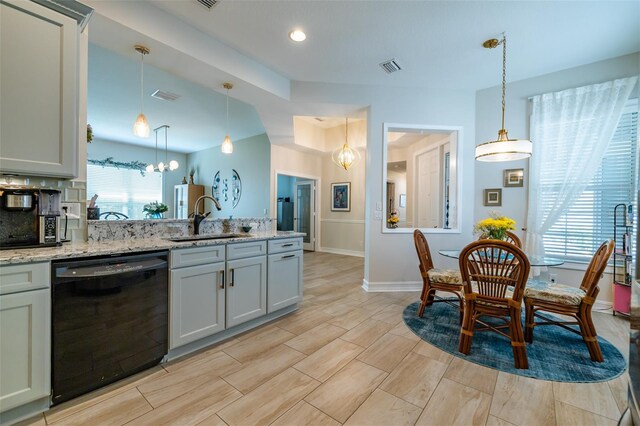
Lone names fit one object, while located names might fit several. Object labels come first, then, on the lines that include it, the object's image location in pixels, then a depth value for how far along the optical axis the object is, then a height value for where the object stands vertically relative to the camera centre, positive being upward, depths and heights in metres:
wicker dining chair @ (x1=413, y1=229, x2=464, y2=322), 2.63 -0.68
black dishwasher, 1.50 -0.71
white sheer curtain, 3.03 +0.91
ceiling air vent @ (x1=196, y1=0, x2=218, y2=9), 2.24 +1.81
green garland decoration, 6.71 +1.19
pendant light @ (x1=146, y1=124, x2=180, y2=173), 5.69 +0.99
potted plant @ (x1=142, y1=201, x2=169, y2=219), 3.28 -0.01
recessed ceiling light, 2.66 +1.83
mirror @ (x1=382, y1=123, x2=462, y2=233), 3.86 +0.76
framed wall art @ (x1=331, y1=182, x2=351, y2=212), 6.82 +0.40
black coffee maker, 1.66 -0.07
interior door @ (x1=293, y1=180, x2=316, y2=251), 7.38 +0.00
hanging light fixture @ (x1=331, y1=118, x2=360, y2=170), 5.07 +1.08
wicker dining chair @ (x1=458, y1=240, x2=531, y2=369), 1.93 -0.60
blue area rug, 1.87 -1.14
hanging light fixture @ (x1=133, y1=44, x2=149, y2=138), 2.66 +0.84
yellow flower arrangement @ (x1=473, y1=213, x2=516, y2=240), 2.45 -0.13
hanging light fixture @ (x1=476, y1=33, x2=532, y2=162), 2.44 +0.63
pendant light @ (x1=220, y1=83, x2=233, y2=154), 3.48 +0.86
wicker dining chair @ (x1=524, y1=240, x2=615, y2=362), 2.02 -0.70
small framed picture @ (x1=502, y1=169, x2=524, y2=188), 3.60 +0.51
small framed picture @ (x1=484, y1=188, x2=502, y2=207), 3.73 +0.24
